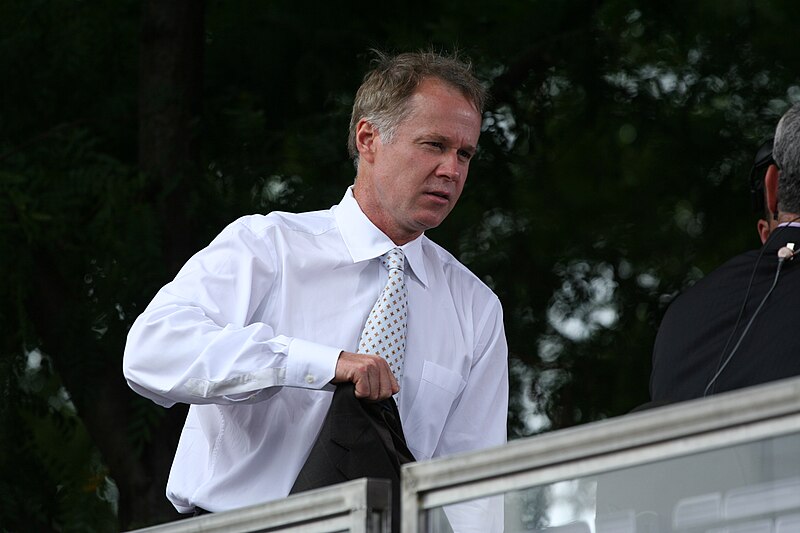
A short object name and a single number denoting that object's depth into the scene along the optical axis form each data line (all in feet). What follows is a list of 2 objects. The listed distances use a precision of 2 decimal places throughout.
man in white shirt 21.12
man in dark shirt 20.17
